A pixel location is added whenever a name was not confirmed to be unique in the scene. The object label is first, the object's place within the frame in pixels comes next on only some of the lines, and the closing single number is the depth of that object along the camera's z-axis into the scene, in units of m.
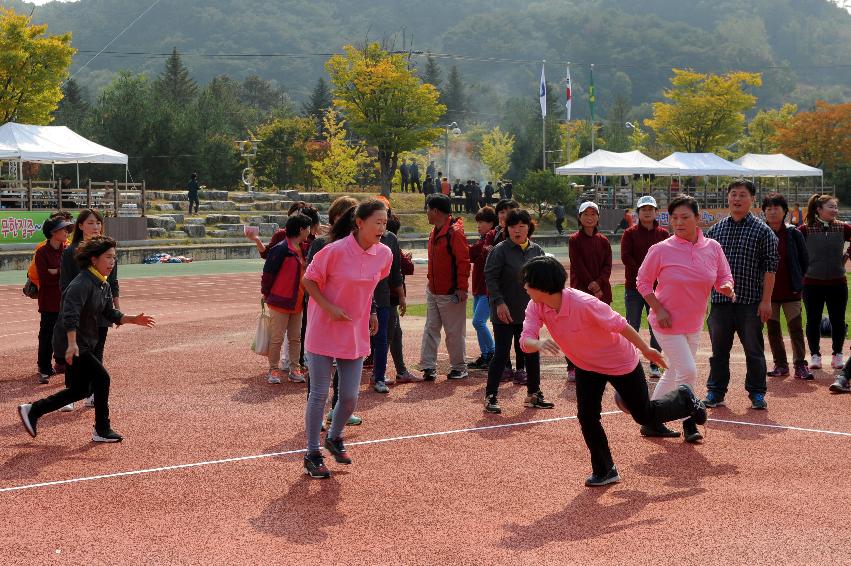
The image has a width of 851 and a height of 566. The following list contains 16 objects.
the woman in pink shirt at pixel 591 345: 6.17
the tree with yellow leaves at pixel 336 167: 58.03
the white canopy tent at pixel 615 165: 44.34
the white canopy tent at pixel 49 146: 32.57
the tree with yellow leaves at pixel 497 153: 88.12
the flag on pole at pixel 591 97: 72.04
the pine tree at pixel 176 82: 114.19
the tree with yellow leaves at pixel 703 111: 64.81
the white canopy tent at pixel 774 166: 51.50
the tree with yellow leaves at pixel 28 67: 41.25
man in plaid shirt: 8.85
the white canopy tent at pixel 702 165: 47.72
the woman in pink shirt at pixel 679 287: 7.67
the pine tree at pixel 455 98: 148.62
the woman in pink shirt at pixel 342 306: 6.66
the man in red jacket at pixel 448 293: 10.65
